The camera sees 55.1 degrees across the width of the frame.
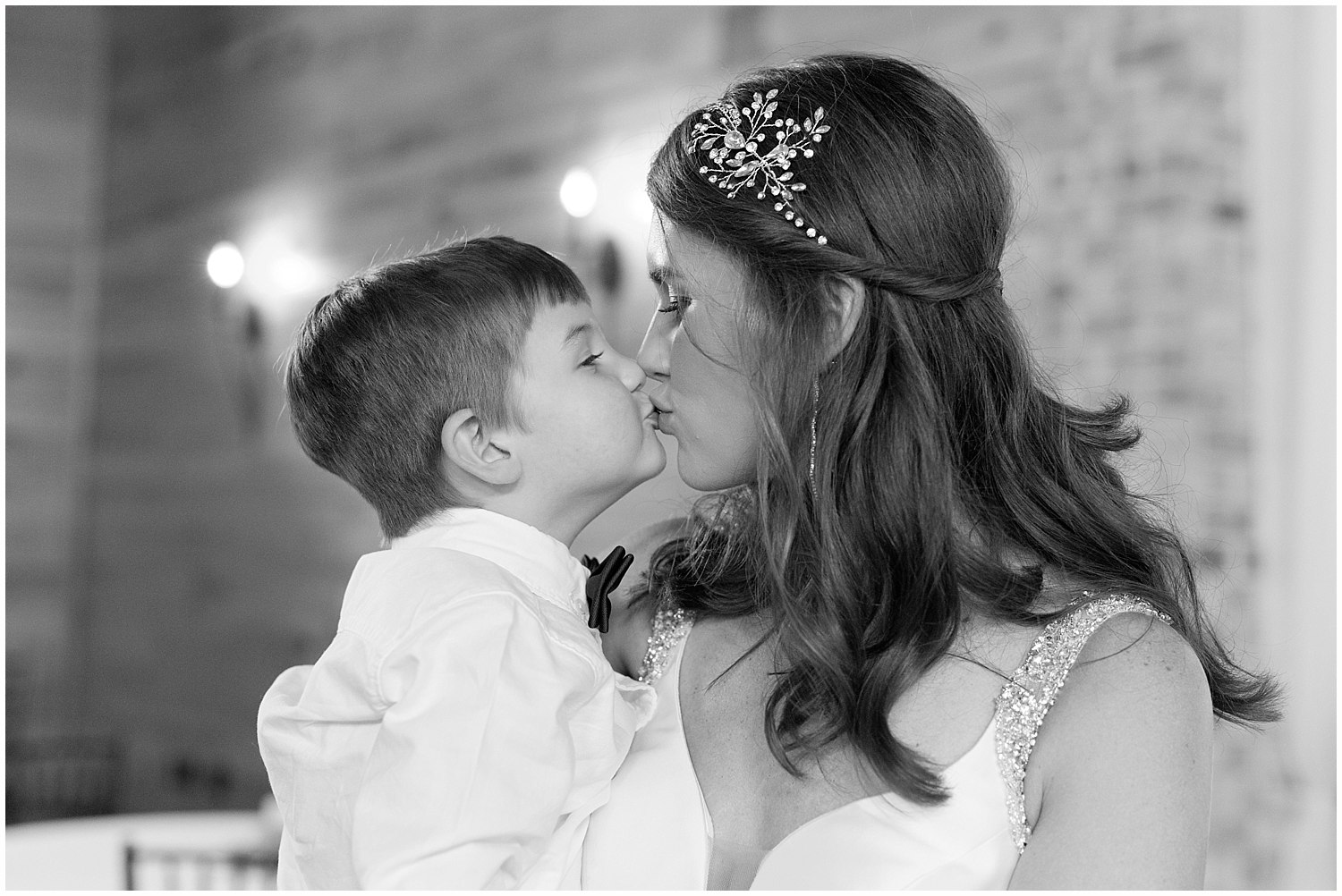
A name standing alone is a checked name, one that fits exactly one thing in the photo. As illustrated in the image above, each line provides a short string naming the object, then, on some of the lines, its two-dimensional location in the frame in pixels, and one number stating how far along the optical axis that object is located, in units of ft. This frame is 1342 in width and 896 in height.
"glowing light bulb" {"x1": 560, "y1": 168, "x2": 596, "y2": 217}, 12.30
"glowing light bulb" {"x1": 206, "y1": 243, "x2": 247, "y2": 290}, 16.67
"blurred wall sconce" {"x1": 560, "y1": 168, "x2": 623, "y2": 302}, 12.30
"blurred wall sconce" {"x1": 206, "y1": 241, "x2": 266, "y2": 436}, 16.70
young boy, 3.93
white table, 9.23
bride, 4.24
